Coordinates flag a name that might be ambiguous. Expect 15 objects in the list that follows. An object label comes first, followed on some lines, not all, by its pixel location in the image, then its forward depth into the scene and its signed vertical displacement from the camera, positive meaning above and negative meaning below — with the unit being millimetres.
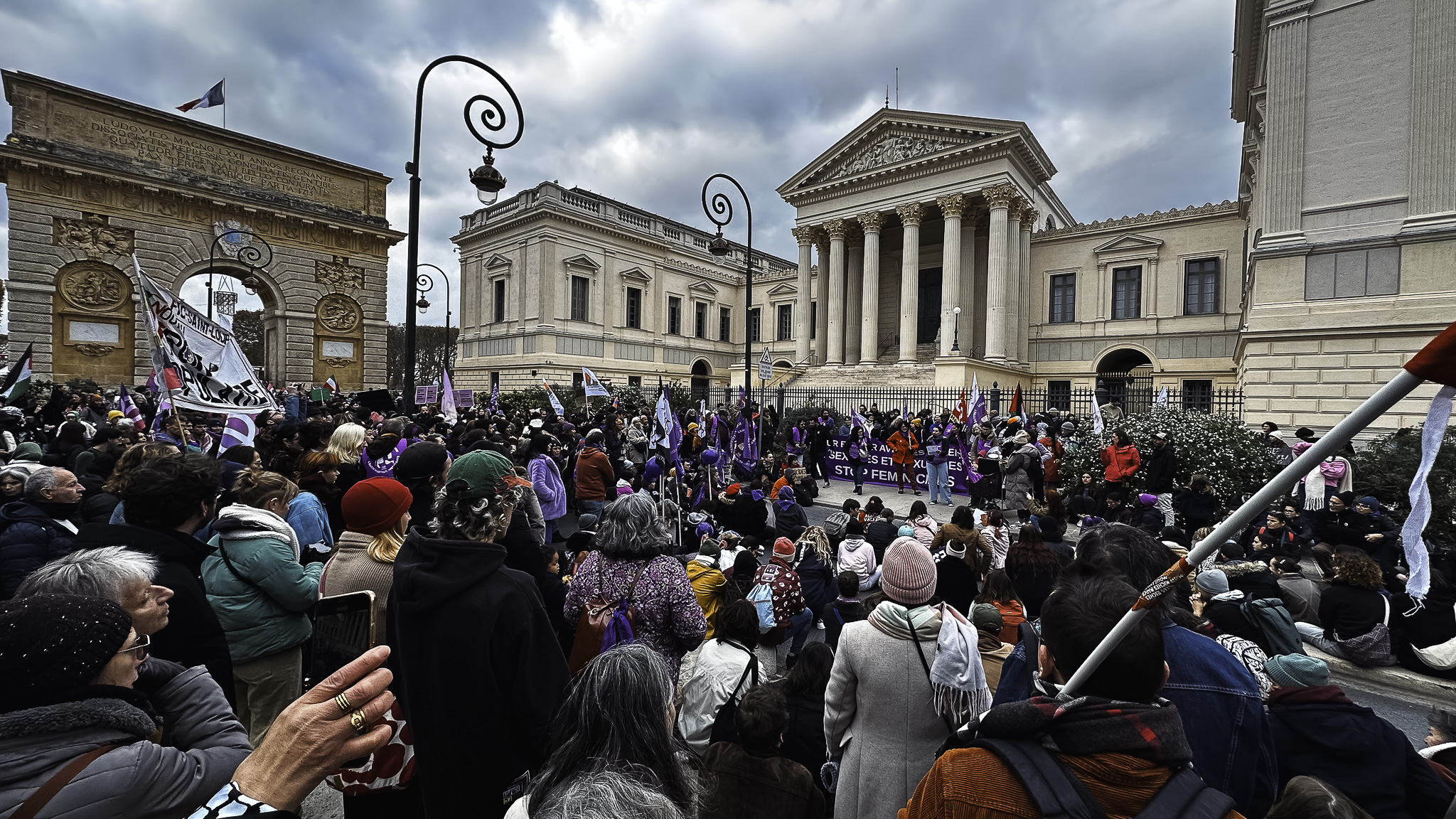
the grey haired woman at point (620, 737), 1524 -881
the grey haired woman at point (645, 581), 2996 -917
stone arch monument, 21859 +6346
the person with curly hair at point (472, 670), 2123 -968
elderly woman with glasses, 1173 -699
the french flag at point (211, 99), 22906 +10731
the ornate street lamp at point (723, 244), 14336 +3577
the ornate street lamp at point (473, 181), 8242 +3083
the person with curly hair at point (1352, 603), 4789 -1529
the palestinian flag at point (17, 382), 9602 -23
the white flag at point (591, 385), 15672 +219
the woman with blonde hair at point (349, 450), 5525 -568
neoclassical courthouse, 13117 +5910
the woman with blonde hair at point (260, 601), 2926 -1036
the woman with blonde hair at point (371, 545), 2902 -752
